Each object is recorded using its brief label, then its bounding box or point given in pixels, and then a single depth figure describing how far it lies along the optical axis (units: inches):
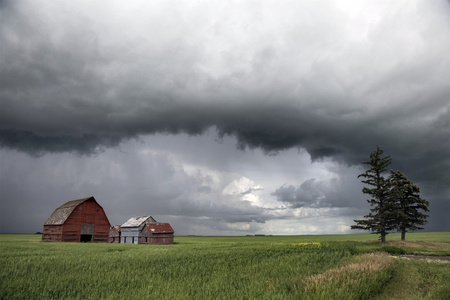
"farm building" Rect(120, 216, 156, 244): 2635.3
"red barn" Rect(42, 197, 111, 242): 2504.9
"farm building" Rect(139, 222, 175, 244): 2487.7
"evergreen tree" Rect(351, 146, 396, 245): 1956.0
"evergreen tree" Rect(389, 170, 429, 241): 2012.8
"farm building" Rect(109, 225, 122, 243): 2763.3
